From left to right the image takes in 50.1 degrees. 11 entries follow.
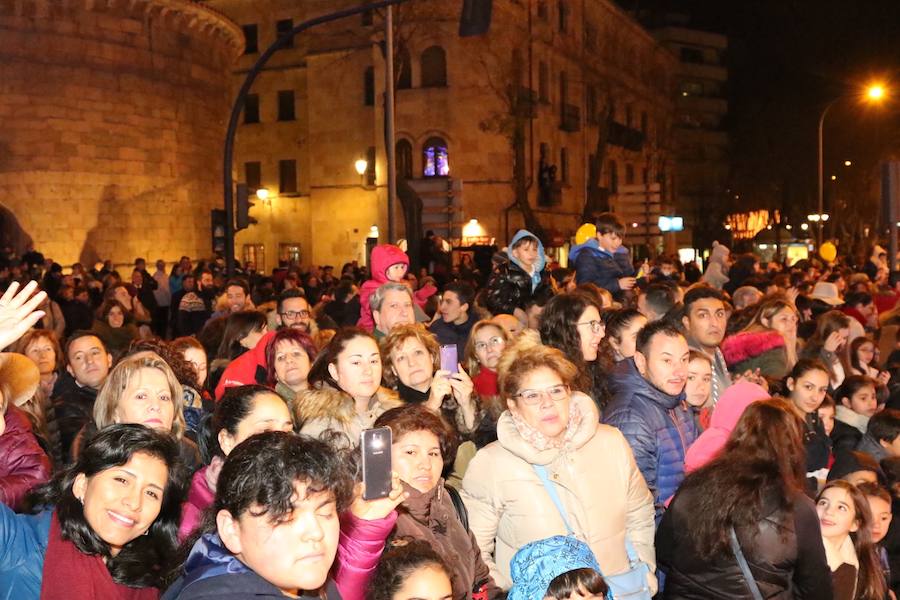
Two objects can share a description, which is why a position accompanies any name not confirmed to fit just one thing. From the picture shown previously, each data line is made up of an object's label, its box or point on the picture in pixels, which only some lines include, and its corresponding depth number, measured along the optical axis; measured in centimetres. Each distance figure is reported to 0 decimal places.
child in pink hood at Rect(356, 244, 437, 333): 813
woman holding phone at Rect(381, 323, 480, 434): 585
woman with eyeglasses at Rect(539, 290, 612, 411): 608
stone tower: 2666
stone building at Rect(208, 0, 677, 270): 3597
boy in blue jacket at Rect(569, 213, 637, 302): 977
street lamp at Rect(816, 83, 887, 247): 2584
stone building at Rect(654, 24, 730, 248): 7019
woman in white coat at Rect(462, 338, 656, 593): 450
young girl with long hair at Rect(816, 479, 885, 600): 528
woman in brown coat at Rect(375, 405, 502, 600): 406
